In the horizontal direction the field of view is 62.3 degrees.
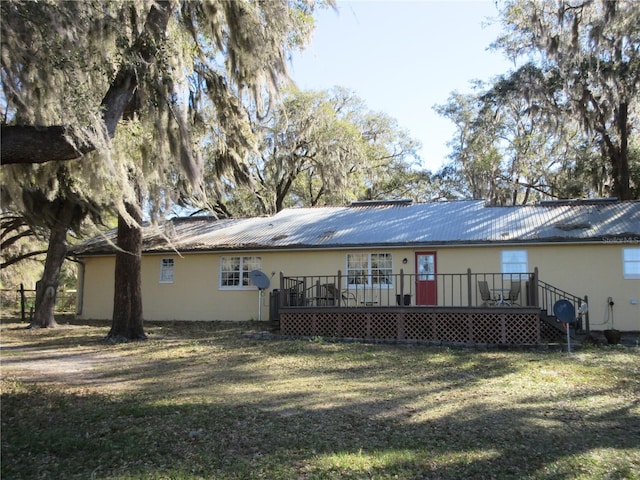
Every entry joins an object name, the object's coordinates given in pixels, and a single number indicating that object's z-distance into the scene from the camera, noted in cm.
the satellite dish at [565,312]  1067
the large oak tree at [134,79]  634
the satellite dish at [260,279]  1598
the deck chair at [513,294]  1293
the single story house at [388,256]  1449
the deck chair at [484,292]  1284
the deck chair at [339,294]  1431
